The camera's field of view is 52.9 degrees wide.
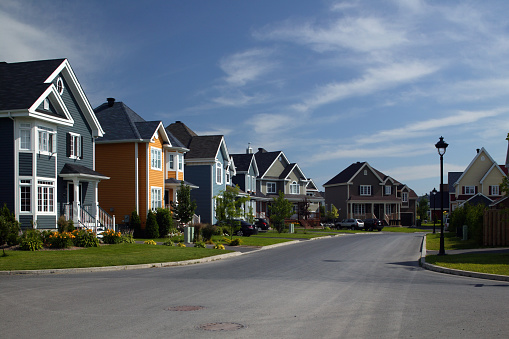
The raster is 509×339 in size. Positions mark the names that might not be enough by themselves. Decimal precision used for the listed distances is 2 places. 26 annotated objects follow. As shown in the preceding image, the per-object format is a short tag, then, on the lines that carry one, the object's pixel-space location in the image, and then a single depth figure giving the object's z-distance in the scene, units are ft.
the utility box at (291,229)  168.55
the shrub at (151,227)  117.08
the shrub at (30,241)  72.79
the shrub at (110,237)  86.99
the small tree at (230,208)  109.09
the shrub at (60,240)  75.61
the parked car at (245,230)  138.51
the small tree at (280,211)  159.53
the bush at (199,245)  91.18
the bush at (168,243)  91.94
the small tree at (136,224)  118.62
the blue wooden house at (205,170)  155.02
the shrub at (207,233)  107.55
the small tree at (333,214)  248.95
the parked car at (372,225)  216.13
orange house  121.90
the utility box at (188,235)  101.77
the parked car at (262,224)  171.73
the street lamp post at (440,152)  76.28
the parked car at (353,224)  221.46
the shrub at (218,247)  90.63
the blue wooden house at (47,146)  85.87
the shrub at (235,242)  102.66
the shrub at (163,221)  120.16
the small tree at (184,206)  122.31
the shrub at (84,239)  79.77
